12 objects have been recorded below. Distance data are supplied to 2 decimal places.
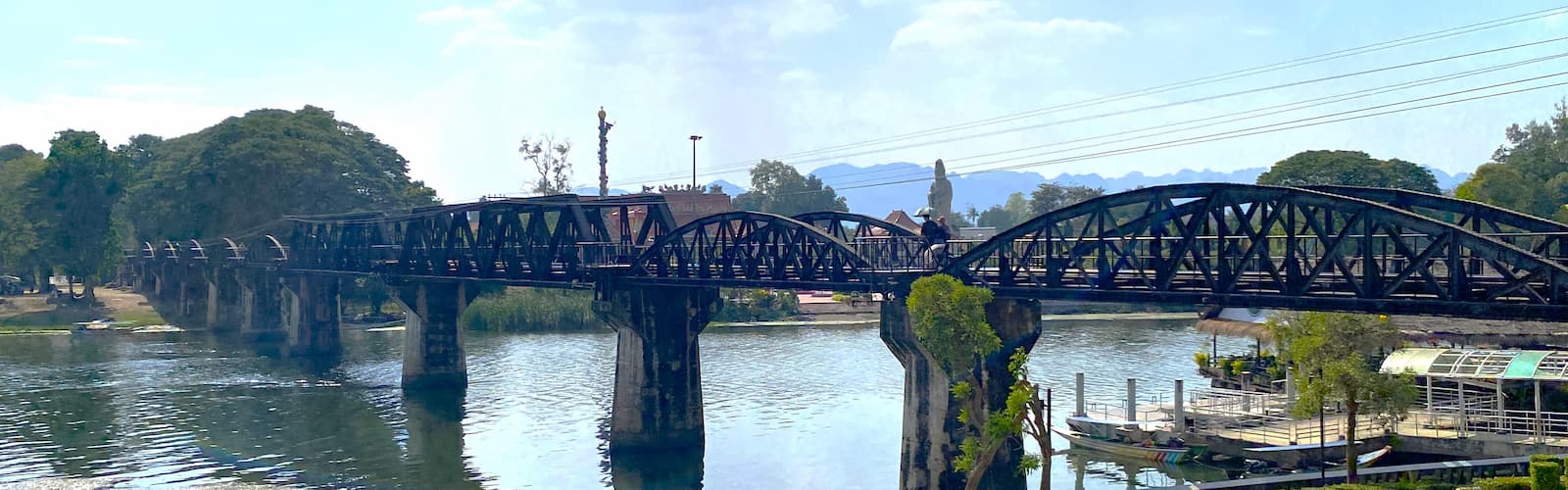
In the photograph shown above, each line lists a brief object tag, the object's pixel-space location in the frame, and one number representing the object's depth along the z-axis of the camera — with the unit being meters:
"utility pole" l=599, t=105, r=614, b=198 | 153.12
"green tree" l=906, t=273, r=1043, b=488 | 44.22
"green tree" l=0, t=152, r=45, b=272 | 150.25
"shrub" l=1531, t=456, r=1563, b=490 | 36.06
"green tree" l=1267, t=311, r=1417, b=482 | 44.03
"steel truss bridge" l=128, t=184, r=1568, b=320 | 36.94
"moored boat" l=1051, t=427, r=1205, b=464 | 61.94
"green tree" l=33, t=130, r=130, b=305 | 152.50
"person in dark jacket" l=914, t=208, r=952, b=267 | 57.27
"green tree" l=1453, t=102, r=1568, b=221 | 120.50
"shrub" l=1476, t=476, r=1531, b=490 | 38.59
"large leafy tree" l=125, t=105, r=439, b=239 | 155.12
